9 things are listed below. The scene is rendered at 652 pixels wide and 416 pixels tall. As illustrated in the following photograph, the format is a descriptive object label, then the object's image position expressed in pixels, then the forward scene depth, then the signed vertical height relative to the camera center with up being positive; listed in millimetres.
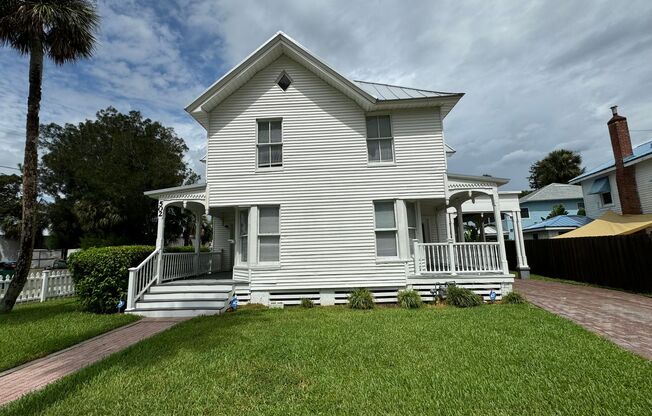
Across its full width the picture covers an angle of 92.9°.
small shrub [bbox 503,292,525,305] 9109 -1653
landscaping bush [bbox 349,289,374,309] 9211 -1538
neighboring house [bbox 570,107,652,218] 15992 +3470
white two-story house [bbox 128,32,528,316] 9945 +2031
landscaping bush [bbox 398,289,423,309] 9086 -1551
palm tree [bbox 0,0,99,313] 9594 +7261
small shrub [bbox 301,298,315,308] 9695 -1640
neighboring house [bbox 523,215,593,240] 21266 +1087
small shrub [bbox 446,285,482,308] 8961 -1545
